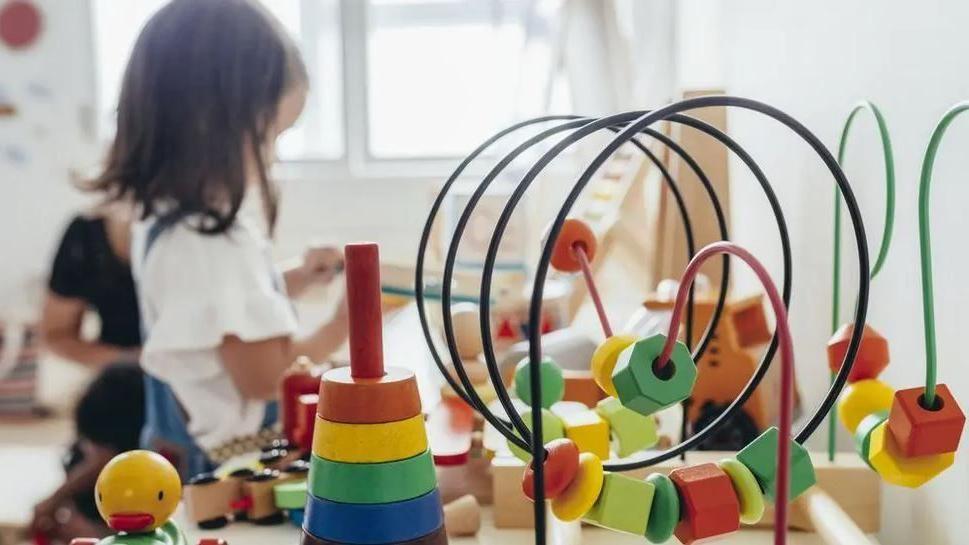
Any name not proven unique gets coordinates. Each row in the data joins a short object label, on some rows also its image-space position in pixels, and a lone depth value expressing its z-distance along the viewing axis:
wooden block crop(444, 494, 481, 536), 0.50
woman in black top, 1.22
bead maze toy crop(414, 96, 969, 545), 0.26
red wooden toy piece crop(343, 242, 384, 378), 0.33
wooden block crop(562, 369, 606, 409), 0.60
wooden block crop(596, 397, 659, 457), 0.44
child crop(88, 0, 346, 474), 1.01
